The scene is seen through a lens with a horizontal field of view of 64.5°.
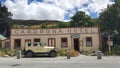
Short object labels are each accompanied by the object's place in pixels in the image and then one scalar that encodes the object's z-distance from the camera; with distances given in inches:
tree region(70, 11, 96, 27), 958.0
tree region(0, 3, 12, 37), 994.7
